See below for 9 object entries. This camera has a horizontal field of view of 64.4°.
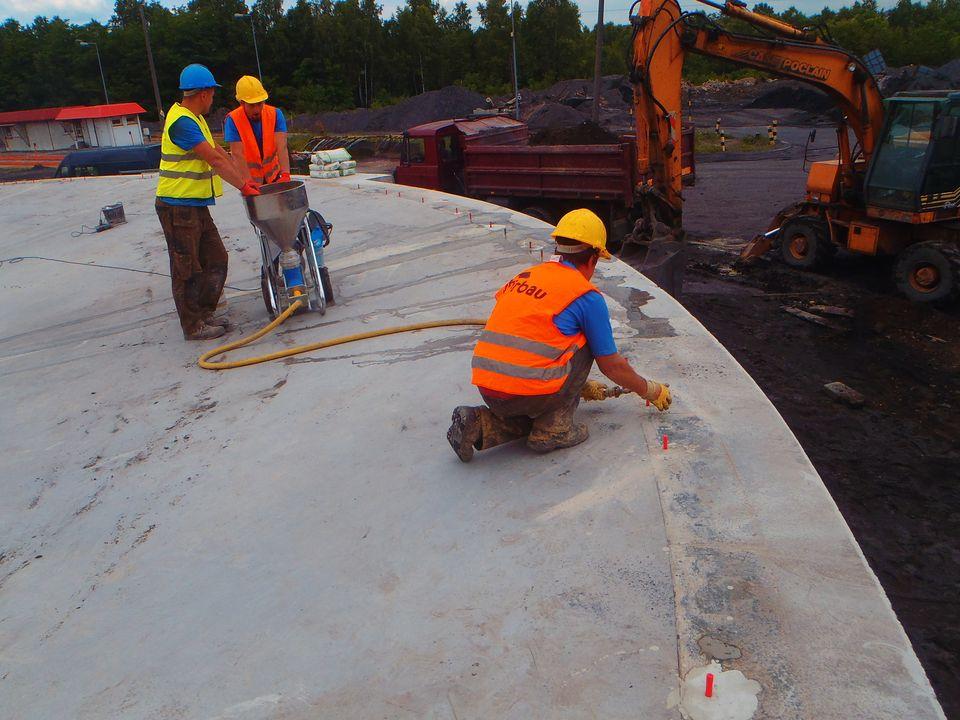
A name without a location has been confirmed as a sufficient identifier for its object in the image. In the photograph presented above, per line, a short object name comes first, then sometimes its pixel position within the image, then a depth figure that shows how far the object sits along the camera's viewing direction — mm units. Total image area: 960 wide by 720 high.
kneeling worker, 3490
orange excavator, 9023
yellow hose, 5656
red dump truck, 11547
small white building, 37844
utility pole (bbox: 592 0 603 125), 20547
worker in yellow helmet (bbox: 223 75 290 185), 6285
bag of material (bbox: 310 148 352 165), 14695
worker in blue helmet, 5590
